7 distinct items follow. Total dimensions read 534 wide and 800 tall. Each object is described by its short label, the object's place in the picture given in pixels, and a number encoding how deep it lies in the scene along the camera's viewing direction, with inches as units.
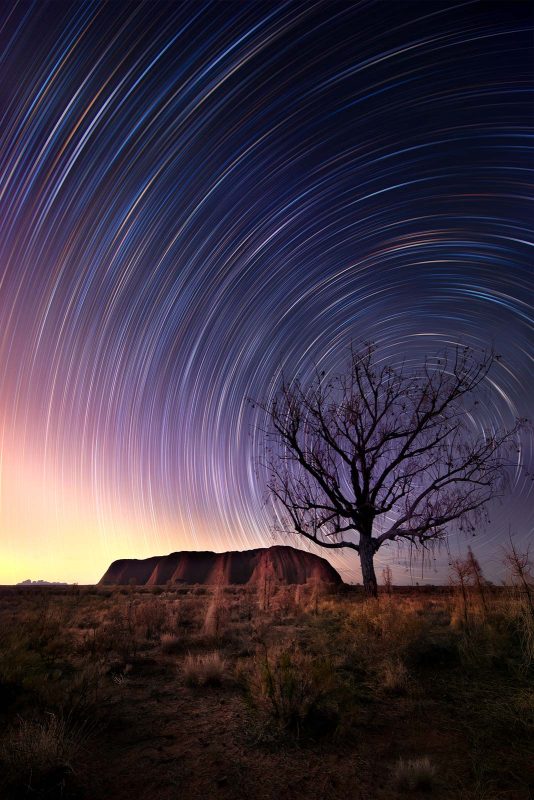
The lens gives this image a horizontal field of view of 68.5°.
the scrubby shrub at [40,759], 125.6
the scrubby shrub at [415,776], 127.0
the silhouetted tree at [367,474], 598.5
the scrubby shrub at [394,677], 211.9
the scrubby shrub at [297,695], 169.8
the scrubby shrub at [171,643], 320.5
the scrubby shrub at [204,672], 235.0
